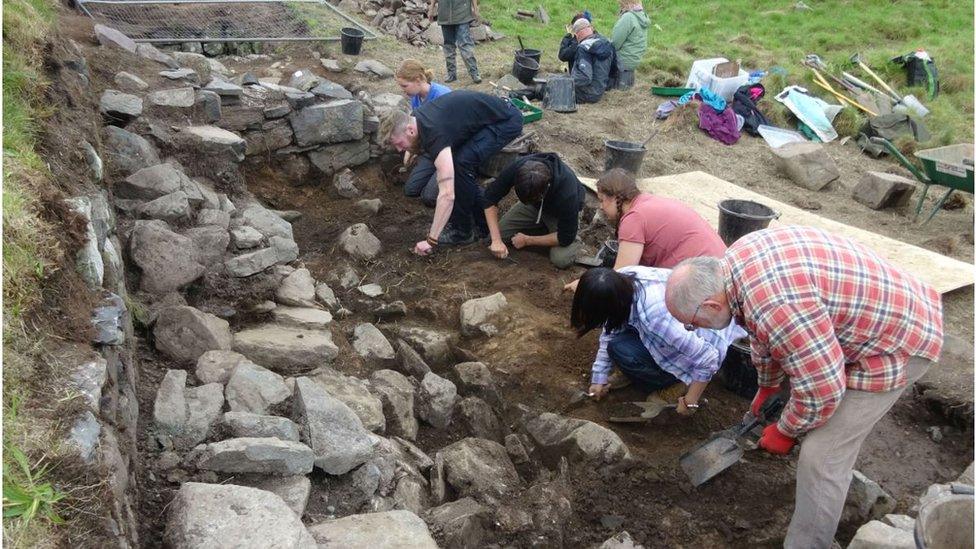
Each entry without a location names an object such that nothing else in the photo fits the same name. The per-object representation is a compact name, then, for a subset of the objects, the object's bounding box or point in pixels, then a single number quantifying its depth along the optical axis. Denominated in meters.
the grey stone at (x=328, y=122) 6.98
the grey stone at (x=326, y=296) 5.04
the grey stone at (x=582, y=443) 3.69
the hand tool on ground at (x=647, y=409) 4.11
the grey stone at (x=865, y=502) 3.40
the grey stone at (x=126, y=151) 4.95
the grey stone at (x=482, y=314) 4.92
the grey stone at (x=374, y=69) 9.03
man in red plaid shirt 2.63
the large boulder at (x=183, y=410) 2.90
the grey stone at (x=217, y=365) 3.39
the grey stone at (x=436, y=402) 4.00
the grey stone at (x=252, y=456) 2.74
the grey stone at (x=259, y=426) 2.96
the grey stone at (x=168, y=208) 4.61
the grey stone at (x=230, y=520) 2.29
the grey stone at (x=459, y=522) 3.03
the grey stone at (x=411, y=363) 4.42
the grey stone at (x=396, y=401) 3.79
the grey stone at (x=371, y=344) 4.41
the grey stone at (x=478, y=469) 3.44
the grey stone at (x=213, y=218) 4.88
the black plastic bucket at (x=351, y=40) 9.64
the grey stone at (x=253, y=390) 3.23
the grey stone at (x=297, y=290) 4.68
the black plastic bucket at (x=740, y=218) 5.39
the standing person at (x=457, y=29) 9.70
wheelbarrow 6.90
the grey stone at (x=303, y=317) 4.37
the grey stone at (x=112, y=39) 6.88
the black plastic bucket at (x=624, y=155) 7.05
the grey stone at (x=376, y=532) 2.58
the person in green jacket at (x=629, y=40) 10.20
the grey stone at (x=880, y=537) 2.80
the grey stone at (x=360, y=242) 5.93
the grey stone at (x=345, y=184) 7.11
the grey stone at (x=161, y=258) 4.03
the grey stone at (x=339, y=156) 7.16
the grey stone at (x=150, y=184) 4.75
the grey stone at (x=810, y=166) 8.13
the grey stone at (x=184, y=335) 3.56
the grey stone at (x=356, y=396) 3.60
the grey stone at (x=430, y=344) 4.70
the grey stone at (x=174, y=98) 5.99
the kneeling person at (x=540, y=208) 5.23
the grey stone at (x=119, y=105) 5.43
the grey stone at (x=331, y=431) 3.01
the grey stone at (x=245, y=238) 4.86
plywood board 5.59
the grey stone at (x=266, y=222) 5.43
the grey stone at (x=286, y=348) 3.85
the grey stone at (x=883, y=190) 7.65
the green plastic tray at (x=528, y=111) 8.09
